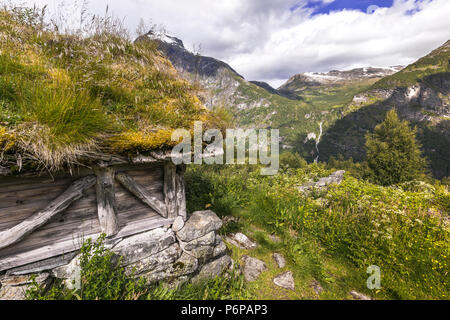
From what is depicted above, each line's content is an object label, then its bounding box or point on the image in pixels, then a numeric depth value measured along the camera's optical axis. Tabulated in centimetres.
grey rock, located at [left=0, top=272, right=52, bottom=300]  226
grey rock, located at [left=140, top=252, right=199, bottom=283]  314
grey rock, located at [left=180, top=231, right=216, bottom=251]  346
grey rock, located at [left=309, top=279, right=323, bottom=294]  386
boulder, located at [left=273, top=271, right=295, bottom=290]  390
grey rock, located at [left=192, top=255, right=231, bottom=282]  358
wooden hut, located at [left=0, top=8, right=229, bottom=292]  217
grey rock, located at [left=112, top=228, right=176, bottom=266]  300
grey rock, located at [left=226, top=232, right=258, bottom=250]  488
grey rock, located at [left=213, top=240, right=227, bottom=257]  381
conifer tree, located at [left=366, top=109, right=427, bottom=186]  2092
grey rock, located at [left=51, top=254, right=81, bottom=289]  253
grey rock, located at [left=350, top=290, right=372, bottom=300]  371
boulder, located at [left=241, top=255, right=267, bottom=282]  405
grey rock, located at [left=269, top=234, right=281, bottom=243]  512
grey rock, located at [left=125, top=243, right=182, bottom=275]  302
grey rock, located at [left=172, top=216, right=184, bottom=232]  358
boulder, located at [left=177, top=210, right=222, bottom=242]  351
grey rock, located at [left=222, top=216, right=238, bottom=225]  548
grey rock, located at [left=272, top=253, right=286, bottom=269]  440
